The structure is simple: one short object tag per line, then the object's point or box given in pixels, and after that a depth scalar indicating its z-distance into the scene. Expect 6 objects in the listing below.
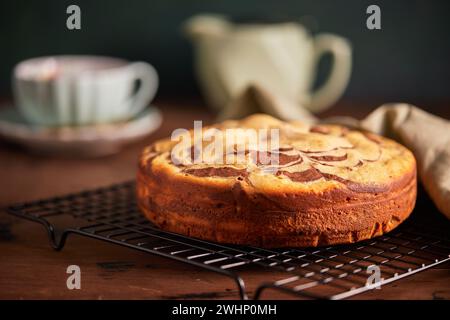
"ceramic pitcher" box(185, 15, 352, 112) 1.34
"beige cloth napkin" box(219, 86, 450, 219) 0.89
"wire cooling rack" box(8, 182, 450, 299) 0.75
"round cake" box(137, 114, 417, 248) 0.79
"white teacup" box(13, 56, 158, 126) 1.19
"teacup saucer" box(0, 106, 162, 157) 1.16
